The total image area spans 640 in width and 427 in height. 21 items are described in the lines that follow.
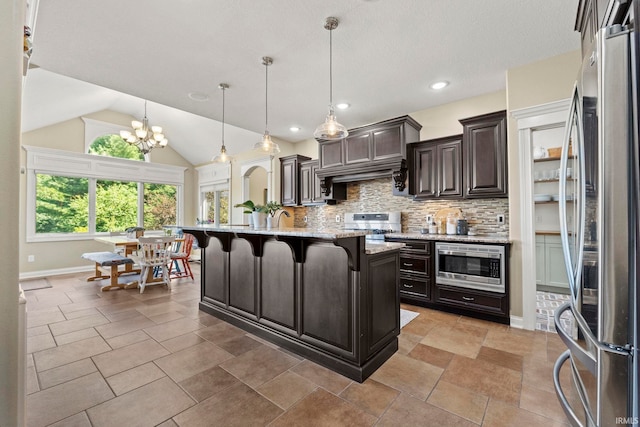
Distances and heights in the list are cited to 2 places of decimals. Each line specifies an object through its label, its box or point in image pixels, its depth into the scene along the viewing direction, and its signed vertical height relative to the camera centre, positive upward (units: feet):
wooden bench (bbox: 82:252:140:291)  15.02 -2.40
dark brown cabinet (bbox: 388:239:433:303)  11.92 -2.40
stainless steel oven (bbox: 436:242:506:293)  10.32 -1.97
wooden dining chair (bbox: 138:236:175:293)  15.01 -2.19
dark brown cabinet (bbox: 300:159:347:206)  16.99 +1.72
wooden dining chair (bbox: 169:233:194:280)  17.77 -2.45
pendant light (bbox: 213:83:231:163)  13.10 +2.79
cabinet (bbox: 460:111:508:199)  10.84 +2.42
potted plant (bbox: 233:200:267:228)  10.65 +0.02
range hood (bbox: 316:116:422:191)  13.57 +3.32
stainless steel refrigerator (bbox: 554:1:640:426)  3.07 -0.15
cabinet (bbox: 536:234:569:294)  14.67 -2.68
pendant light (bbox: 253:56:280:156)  10.91 +2.81
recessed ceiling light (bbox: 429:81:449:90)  11.51 +5.43
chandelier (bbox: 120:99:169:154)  16.45 +4.96
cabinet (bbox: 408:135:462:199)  12.25 +2.19
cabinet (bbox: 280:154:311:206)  18.90 +2.56
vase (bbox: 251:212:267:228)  10.65 -0.11
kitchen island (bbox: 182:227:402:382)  6.94 -2.27
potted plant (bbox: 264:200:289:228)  10.94 +0.24
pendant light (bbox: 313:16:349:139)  8.70 +2.73
